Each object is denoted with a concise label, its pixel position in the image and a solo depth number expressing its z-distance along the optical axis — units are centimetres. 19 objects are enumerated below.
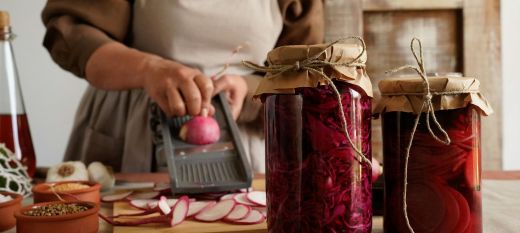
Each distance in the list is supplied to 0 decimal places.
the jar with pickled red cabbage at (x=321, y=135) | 47
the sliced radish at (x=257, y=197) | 73
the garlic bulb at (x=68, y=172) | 85
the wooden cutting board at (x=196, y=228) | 61
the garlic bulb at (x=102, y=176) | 89
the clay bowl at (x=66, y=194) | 69
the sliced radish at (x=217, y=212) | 65
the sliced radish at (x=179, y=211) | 64
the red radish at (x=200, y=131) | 85
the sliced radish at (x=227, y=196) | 76
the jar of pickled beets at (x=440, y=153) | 49
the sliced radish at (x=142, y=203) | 72
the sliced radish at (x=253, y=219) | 63
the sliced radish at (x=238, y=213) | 64
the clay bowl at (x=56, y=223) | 54
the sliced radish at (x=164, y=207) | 65
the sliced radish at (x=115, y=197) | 78
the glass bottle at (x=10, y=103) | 85
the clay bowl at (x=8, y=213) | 62
